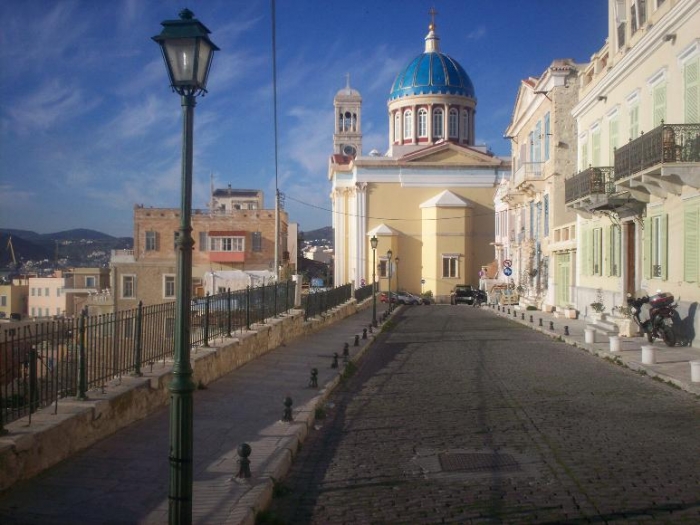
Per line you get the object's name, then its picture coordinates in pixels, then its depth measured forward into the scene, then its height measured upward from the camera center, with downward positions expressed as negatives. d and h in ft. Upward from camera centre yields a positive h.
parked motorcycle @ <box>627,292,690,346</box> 57.67 -3.66
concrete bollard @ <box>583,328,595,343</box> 64.39 -5.23
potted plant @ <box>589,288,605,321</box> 81.15 -3.54
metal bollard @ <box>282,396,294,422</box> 30.01 -5.51
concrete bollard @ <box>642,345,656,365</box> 48.42 -5.19
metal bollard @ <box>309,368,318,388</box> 40.19 -5.61
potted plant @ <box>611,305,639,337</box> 67.92 -4.46
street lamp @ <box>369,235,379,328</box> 91.91 -3.39
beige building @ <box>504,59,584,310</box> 107.04 +14.27
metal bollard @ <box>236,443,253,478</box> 21.44 -5.39
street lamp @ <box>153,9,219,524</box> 16.49 +0.54
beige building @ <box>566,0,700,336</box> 54.13 +9.36
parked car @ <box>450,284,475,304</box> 173.47 -4.71
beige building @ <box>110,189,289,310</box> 204.03 +9.99
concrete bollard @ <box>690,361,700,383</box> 40.34 -5.22
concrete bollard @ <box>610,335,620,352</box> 56.70 -5.24
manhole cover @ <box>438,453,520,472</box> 23.75 -6.14
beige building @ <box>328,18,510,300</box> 196.44 +23.15
